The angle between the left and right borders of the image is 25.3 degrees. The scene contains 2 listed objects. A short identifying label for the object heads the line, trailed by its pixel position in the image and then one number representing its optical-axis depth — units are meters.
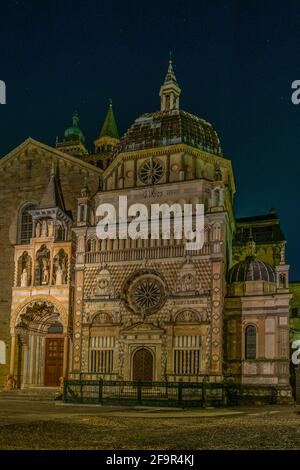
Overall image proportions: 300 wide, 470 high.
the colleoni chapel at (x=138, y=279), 37.91
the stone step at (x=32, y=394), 38.12
